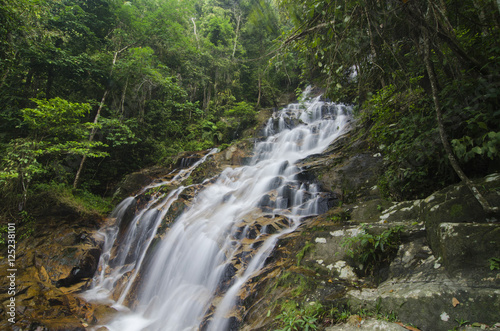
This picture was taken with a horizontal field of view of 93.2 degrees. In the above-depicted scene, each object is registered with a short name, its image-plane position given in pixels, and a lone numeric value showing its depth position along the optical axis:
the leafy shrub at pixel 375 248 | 3.13
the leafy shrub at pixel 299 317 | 2.59
